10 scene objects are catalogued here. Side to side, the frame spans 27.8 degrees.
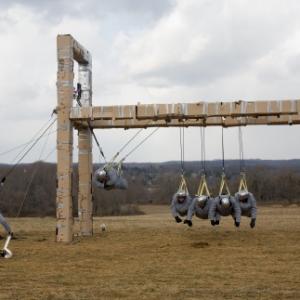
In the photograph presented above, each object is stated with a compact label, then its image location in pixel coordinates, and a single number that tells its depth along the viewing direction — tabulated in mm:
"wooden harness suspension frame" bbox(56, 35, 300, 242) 16781
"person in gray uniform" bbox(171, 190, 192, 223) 17859
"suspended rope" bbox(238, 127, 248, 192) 17344
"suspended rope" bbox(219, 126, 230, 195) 17312
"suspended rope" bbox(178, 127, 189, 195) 17703
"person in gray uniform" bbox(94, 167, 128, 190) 19188
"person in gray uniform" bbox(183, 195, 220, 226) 17266
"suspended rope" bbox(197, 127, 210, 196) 17478
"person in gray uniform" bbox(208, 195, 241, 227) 17156
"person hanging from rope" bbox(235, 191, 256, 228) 17641
